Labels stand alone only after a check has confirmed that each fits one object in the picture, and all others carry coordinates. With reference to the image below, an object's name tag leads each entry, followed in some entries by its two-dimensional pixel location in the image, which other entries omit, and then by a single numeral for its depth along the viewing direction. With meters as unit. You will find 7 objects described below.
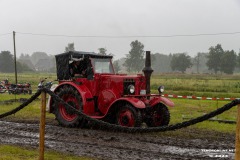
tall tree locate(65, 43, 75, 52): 117.35
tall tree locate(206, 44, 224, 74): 90.06
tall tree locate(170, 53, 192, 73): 98.00
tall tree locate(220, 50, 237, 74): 86.62
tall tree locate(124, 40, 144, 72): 110.50
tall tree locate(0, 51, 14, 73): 94.95
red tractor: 8.62
